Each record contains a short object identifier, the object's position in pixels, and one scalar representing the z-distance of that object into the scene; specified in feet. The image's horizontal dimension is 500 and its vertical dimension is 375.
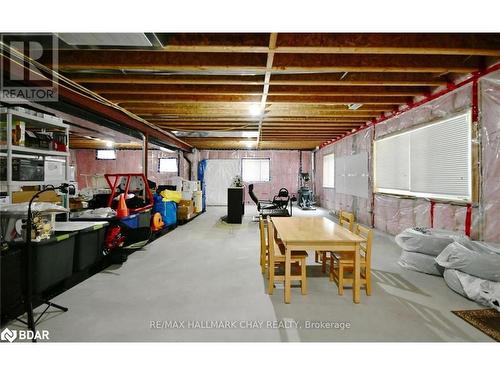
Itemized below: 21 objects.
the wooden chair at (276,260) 8.95
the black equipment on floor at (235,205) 23.84
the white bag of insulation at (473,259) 8.38
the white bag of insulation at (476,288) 8.08
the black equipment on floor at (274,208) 23.97
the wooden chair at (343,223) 10.90
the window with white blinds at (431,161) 11.51
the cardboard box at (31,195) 10.33
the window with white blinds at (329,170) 30.89
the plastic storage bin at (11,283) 6.98
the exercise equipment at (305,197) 33.50
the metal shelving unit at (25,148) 8.73
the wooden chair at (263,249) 10.92
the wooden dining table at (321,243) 8.29
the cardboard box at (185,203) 23.46
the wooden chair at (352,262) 8.71
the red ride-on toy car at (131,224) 12.07
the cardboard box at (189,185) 25.81
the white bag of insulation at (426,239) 10.68
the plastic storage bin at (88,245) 9.48
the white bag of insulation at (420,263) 10.81
